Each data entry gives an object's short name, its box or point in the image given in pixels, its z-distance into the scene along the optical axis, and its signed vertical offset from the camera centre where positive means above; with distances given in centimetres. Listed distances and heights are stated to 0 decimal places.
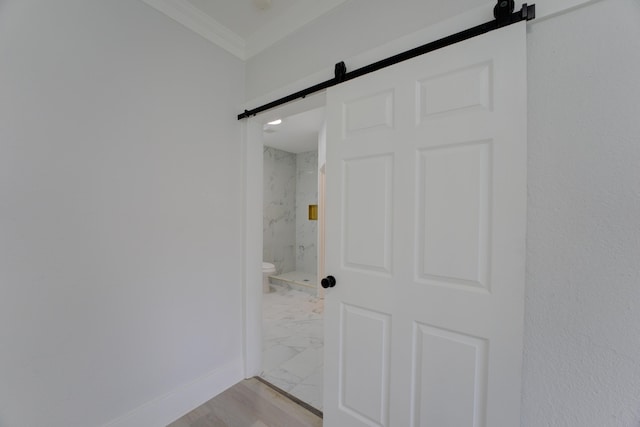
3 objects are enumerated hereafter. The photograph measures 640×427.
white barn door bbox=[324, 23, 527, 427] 94 -12
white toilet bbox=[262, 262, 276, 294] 406 -104
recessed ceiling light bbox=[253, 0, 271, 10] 151 +129
